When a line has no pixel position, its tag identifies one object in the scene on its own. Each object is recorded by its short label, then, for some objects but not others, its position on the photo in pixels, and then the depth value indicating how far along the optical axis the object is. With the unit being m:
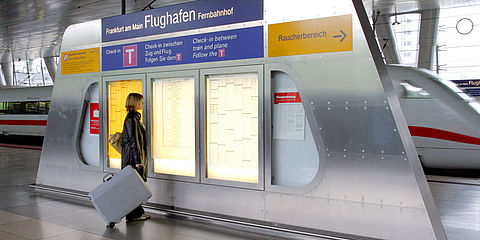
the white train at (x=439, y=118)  9.87
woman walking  5.94
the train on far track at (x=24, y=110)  21.58
